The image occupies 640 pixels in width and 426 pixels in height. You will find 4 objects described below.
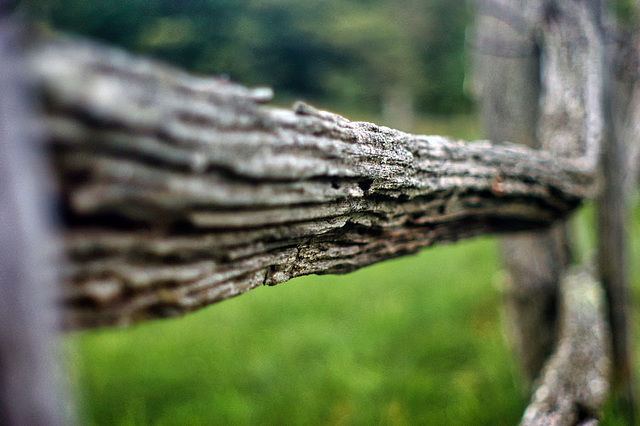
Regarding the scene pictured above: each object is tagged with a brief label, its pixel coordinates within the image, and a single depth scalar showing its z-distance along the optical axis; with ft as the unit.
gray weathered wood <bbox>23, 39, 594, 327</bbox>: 2.40
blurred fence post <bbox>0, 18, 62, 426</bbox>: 2.10
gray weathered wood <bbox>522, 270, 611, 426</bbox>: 5.88
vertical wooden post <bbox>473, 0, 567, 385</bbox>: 6.66
